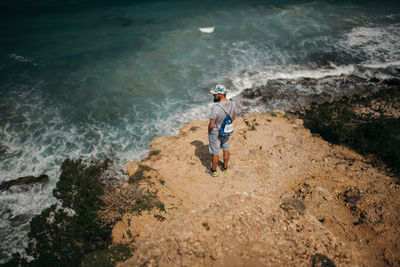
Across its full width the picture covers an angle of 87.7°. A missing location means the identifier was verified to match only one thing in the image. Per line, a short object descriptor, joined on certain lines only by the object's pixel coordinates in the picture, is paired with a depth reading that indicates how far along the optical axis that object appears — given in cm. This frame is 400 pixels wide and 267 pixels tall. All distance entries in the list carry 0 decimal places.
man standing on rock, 476
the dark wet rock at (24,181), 774
